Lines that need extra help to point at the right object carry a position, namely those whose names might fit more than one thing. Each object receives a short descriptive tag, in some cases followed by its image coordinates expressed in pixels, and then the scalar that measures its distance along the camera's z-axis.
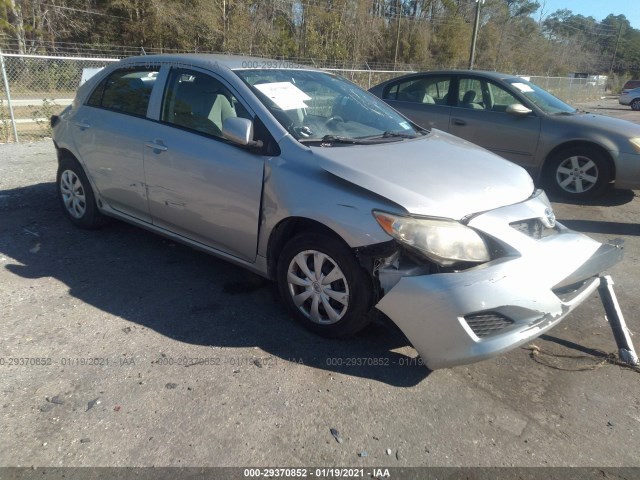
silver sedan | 2.87
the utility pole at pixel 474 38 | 24.09
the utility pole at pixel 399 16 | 35.29
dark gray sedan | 6.87
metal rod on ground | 3.31
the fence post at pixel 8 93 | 9.51
